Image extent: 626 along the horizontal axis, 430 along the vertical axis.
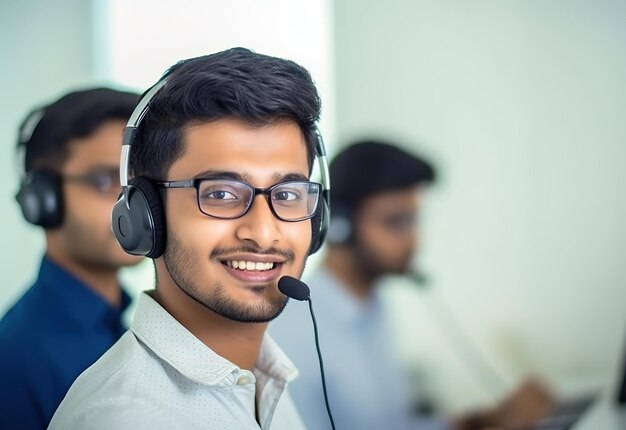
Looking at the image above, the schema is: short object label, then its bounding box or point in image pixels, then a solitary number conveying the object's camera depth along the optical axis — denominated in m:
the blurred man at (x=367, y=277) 2.06
